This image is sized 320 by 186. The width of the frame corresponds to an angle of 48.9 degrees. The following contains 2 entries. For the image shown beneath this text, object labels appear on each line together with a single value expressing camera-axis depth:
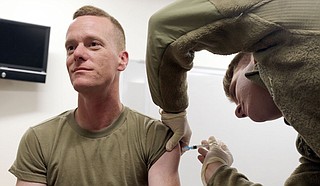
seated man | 1.26
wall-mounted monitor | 2.11
